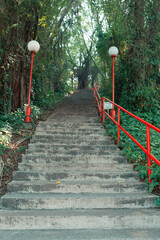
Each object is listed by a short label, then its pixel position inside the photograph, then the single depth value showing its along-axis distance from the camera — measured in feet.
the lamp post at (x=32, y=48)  17.15
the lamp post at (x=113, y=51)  20.68
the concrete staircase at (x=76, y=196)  7.86
